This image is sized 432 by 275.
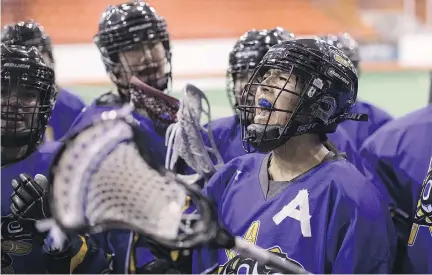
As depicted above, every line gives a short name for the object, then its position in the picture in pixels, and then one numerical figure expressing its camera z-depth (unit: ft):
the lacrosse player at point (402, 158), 15.35
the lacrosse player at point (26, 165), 14.71
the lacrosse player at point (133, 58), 15.77
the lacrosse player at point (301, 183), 14.22
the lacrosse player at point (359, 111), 17.54
